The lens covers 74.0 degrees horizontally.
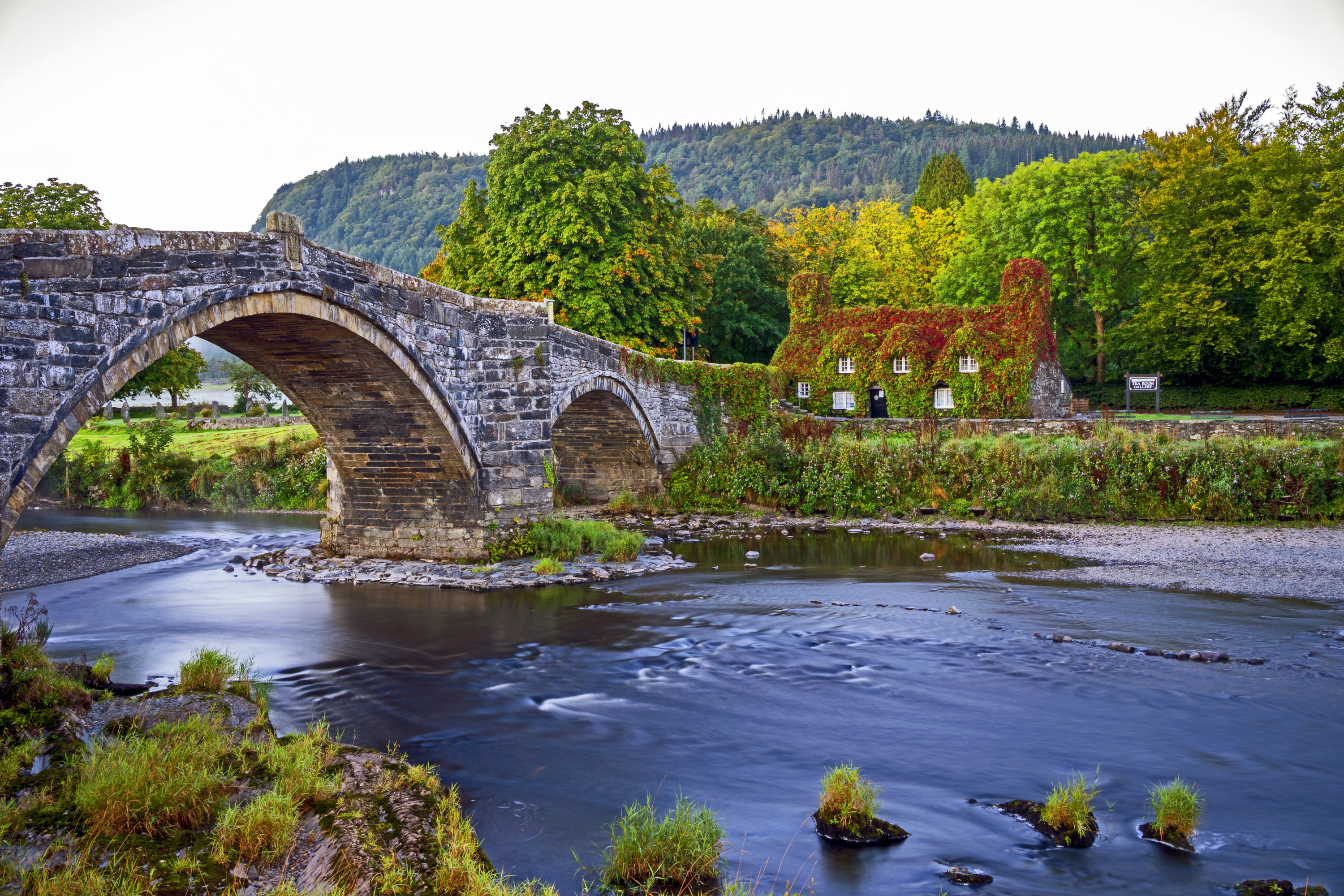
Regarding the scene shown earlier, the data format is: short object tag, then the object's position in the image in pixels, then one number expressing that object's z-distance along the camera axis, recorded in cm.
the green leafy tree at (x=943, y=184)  5156
